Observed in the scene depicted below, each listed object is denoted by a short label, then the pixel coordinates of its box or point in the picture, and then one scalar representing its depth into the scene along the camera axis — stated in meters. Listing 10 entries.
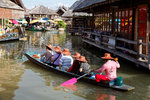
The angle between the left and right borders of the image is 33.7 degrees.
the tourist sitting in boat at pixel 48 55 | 12.68
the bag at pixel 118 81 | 8.74
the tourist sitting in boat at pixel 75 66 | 10.20
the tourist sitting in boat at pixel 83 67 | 9.87
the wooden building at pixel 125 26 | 12.81
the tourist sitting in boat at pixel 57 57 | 12.15
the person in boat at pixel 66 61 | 11.05
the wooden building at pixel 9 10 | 26.05
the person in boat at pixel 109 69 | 8.95
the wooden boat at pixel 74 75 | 8.77
